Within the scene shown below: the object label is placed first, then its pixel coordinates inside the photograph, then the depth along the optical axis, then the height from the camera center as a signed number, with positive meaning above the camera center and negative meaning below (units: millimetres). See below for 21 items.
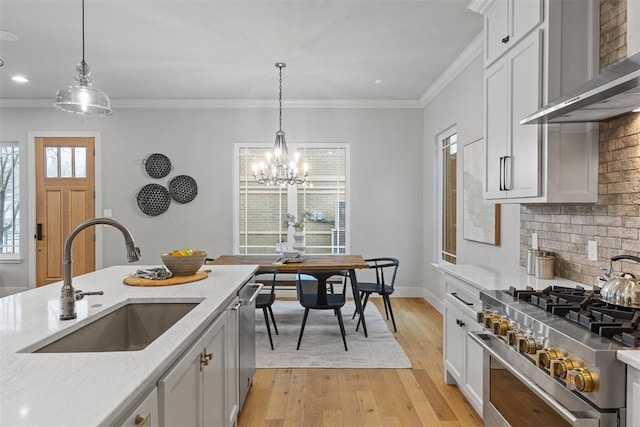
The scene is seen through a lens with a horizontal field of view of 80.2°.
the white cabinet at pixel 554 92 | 1993 +642
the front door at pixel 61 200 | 5387 +131
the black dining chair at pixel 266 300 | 3428 -830
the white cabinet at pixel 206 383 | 1150 -651
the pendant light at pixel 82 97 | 2219 +665
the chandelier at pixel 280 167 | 4148 +486
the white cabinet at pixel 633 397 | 1075 -535
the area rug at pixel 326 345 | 3188 -1269
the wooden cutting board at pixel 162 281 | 1954 -377
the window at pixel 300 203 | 5570 +100
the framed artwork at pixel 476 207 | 3285 +30
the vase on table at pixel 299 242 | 4012 -341
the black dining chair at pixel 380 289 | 3930 -829
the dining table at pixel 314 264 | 3486 -520
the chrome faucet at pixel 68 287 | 1348 -279
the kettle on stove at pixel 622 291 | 1419 -307
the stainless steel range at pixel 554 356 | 1137 -510
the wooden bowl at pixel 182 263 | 2123 -302
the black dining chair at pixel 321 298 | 3379 -813
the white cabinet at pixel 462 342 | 2158 -830
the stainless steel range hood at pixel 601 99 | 1274 +448
